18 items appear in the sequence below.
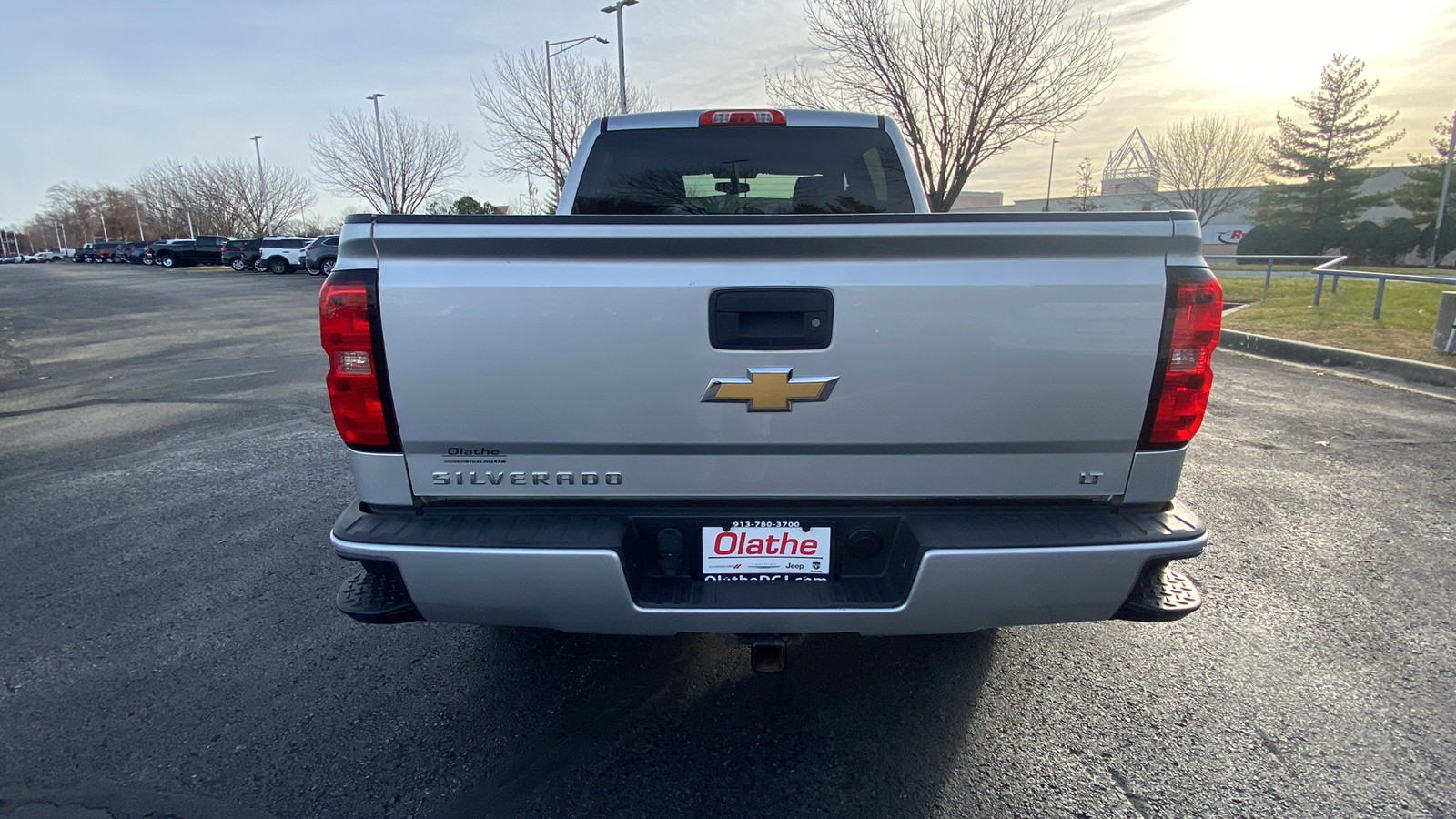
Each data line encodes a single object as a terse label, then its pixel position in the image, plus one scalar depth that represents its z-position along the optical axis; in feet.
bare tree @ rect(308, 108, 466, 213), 134.10
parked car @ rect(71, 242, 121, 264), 242.58
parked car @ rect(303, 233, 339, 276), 106.93
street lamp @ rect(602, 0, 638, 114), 77.20
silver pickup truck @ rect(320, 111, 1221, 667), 6.54
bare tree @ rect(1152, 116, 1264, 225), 118.73
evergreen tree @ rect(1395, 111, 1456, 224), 122.72
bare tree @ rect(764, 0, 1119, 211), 48.24
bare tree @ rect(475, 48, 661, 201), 85.05
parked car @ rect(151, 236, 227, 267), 162.71
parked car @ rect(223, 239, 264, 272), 142.00
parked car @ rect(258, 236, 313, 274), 128.16
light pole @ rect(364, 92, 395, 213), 131.23
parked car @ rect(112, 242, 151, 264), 202.49
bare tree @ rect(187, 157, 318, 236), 224.94
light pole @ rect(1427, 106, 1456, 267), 114.52
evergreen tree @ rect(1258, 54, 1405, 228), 126.31
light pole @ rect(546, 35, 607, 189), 83.56
